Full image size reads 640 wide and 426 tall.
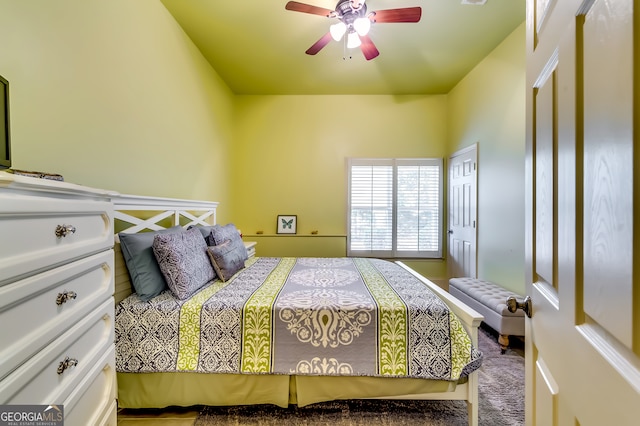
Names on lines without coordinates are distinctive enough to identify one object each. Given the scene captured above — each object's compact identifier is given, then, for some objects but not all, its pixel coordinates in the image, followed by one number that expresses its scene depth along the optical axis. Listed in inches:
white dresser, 25.4
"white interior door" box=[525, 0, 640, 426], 15.2
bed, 56.1
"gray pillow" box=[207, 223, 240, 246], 85.8
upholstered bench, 84.4
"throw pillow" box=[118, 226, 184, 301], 60.2
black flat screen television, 32.6
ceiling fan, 74.5
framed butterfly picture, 159.1
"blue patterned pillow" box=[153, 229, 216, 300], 61.4
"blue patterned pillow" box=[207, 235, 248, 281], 75.9
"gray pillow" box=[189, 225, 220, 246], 85.5
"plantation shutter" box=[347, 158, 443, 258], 158.4
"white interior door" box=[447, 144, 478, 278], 127.8
